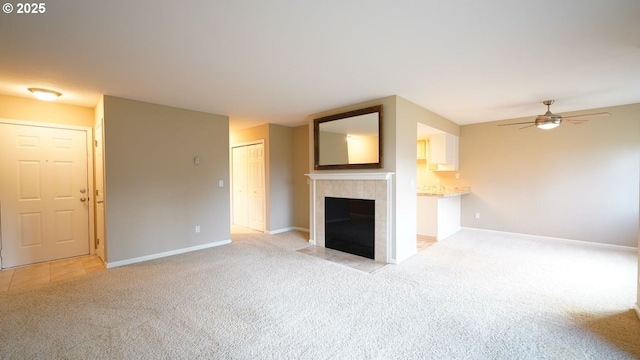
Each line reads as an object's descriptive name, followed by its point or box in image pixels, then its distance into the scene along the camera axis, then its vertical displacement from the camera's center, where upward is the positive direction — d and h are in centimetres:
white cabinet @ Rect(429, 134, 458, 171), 576 +58
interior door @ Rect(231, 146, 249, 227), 670 -20
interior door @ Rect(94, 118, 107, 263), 391 -18
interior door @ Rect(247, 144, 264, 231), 618 -19
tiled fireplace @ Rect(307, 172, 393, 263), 400 -29
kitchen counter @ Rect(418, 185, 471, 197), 530 -31
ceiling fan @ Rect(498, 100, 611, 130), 402 +87
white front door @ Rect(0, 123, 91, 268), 377 -24
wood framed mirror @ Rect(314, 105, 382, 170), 411 +64
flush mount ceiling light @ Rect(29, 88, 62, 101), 347 +114
